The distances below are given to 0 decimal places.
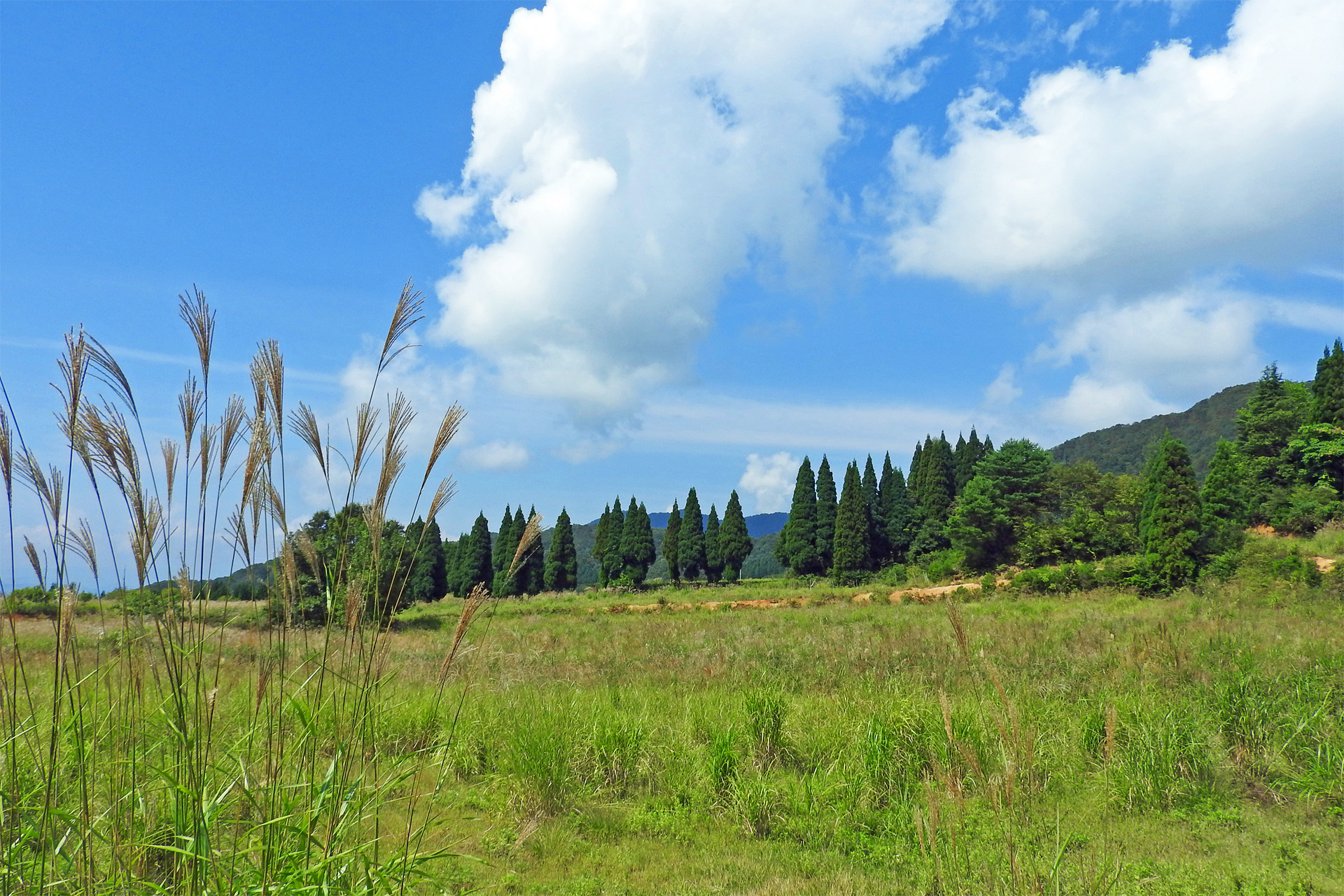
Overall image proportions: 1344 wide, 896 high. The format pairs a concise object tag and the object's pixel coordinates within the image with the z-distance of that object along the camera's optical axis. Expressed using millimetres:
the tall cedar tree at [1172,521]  20281
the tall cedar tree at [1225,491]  30062
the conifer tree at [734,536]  45875
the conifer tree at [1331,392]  31250
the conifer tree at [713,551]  47219
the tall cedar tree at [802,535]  43844
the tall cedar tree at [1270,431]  34719
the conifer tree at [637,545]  47625
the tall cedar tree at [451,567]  48188
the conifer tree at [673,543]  48969
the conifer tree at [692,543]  47719
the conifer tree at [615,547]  48250
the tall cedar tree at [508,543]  44869
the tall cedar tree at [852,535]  39031
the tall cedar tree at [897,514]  44844
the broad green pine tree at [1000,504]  34203
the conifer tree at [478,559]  45344
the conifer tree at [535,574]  45625
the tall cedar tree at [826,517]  43594
